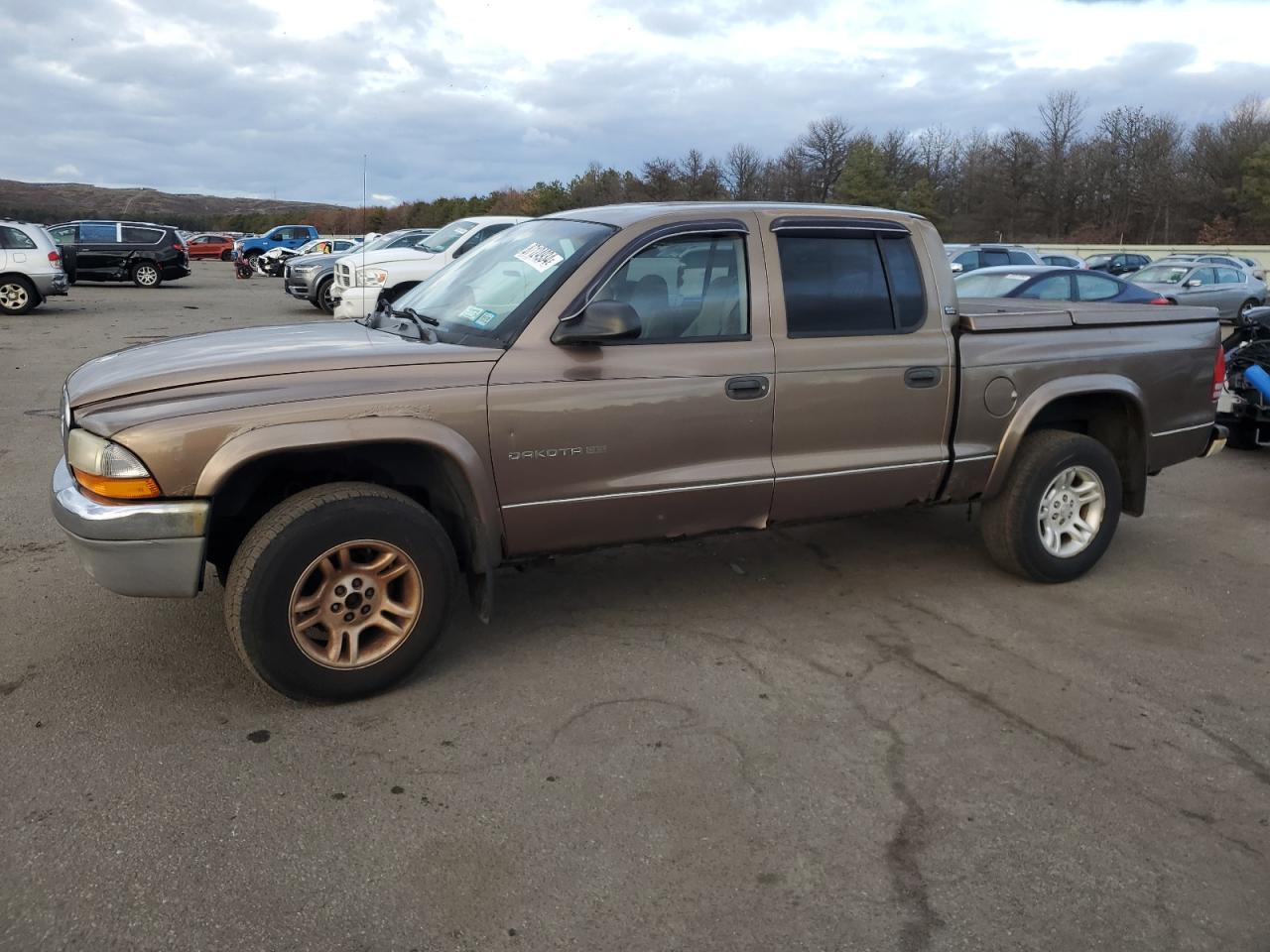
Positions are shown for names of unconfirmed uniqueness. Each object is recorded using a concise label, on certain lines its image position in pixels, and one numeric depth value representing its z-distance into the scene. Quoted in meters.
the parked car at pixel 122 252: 26.08
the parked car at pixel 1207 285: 21.62
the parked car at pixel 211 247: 51.00
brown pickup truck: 3.60
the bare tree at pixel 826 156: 59.31
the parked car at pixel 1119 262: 29.38
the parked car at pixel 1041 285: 13.59
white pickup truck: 14.59
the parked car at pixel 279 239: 41.00
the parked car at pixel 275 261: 36.25
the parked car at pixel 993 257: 21.21
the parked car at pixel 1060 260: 23.55
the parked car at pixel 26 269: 18.36
